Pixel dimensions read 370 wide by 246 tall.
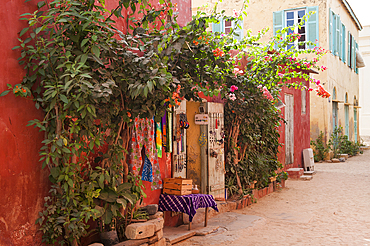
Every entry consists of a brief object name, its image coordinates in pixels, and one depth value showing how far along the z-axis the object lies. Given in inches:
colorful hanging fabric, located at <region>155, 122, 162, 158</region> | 221.6
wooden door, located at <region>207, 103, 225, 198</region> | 280.4
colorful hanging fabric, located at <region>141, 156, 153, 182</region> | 209.3
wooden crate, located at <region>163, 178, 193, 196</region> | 223.0
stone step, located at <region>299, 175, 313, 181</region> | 451.7
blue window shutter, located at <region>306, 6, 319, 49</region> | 589.0
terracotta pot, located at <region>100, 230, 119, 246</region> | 164.9
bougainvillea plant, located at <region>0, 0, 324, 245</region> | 141.7
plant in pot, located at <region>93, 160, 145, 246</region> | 161.3
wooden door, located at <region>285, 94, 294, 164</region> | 485.4
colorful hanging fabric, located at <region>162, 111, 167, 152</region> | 229.8
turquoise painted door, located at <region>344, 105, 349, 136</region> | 798.7
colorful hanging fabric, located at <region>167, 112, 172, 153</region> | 231.5
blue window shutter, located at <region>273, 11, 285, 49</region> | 591.5
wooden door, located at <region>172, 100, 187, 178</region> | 240.8
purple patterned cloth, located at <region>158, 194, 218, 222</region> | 219.8
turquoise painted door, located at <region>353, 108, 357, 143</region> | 899.5
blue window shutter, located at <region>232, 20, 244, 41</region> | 590.2
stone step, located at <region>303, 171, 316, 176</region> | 485.4
